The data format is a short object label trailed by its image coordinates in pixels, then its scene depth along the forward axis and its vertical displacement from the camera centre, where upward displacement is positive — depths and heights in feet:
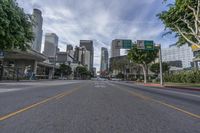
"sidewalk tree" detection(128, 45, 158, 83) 79.17 +15.15
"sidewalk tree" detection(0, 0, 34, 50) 21.26 +11.16
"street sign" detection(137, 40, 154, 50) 66.88 +20.82
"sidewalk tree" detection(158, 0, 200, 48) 36.55 +24.04
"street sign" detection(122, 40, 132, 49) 67.79 +20.84
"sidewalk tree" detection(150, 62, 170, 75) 158.46 +11.14
